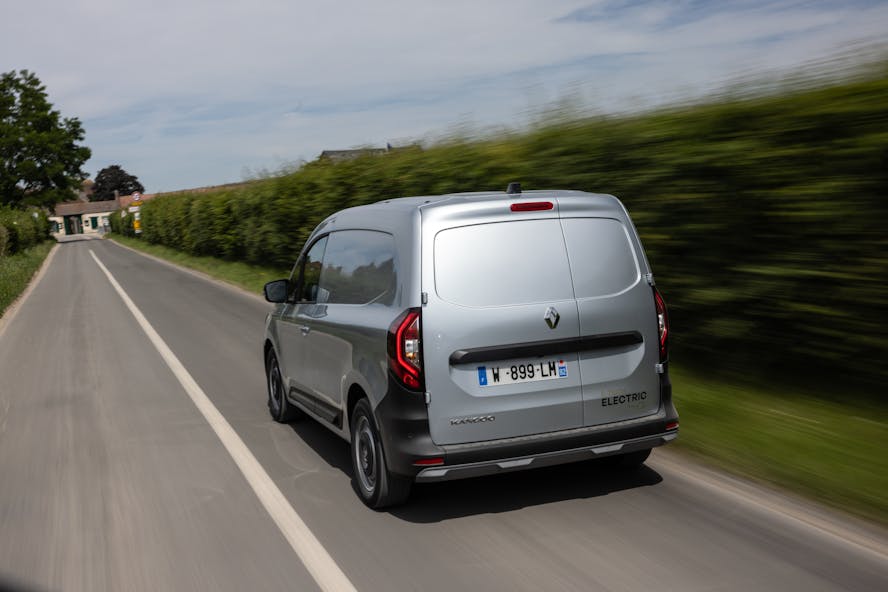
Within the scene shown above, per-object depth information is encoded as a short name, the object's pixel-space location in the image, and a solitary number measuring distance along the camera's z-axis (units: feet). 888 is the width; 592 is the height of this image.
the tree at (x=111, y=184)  535.19
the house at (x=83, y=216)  483.92
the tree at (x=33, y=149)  282.77
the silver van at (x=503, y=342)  15.57
